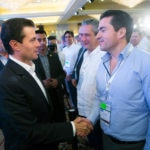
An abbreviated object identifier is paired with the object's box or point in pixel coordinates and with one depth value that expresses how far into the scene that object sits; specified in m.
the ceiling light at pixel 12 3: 6.77
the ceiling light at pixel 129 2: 8.95
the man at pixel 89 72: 2.09
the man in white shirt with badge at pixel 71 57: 4.14
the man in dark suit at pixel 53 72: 2.79
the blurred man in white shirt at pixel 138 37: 4.12
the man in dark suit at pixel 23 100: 1.34
